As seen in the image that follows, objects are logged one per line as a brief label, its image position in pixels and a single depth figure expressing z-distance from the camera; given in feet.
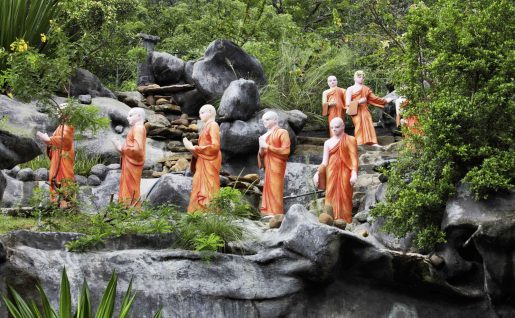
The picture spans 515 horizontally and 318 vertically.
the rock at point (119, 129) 64.85
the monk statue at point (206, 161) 47.96
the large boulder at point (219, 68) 69.21
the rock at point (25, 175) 55.72
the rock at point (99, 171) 58.65
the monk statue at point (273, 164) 50.42
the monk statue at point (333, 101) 64.44
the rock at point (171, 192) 49.26
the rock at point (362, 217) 48.67
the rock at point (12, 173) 56.18
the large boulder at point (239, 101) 60.70
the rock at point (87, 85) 68.39
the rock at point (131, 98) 70.59
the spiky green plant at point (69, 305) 30.25
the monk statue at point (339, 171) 49.78
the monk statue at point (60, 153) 47.70
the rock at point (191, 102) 71.46
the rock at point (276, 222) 42.91
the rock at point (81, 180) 57.35
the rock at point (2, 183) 36.86
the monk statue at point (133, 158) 49.03
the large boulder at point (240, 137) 60.49
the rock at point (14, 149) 36.17
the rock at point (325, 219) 43.17
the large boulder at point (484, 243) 38.17
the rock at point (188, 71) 73.15
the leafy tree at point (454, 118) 40.57
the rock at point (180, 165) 60.34
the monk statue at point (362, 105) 63.41
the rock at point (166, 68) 74.08
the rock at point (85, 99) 66.11
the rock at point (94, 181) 57.62
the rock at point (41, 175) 56.34
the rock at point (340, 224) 44.83
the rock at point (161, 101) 71.41
